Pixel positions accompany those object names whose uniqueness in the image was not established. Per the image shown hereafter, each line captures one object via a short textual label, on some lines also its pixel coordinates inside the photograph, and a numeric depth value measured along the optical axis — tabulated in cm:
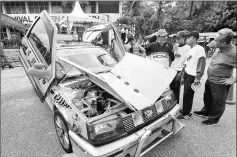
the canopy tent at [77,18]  1077
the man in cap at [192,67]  285
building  2101
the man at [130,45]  567
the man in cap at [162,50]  333
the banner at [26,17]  1933
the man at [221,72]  246
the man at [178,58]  344
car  171
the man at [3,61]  808
